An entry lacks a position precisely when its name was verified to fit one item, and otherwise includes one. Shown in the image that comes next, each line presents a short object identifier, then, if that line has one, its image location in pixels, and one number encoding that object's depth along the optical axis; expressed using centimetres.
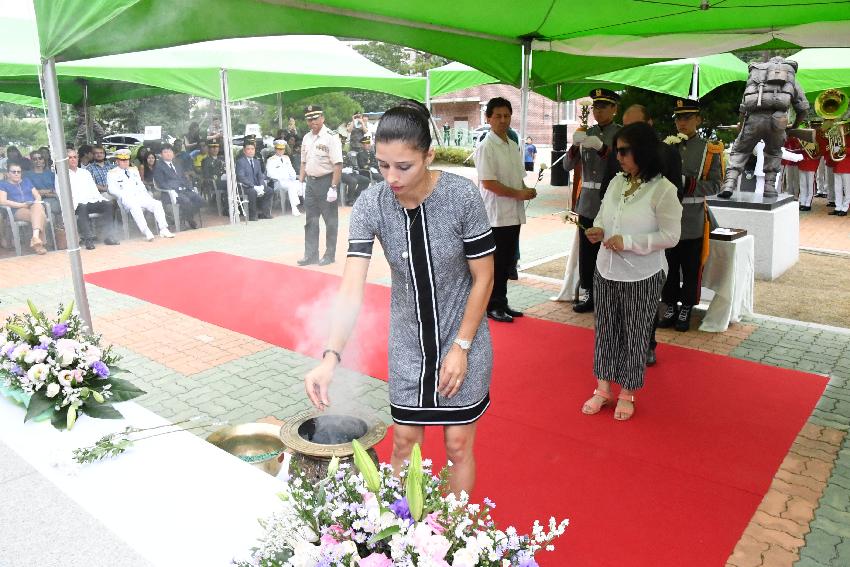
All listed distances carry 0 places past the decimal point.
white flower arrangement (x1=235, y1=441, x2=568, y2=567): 120
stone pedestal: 723
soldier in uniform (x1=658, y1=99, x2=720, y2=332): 503
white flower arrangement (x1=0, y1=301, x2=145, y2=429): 223
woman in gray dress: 204
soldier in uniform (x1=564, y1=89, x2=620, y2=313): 541
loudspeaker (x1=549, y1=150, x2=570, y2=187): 1822
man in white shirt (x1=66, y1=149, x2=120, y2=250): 1016
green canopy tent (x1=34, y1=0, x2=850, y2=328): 303
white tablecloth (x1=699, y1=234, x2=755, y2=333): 548
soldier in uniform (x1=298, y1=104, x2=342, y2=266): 847
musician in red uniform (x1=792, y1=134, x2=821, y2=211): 1333
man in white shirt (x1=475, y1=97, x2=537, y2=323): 543
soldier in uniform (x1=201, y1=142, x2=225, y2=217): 1320
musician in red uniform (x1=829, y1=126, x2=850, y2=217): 1266
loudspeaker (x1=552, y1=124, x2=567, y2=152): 1773
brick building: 3444
